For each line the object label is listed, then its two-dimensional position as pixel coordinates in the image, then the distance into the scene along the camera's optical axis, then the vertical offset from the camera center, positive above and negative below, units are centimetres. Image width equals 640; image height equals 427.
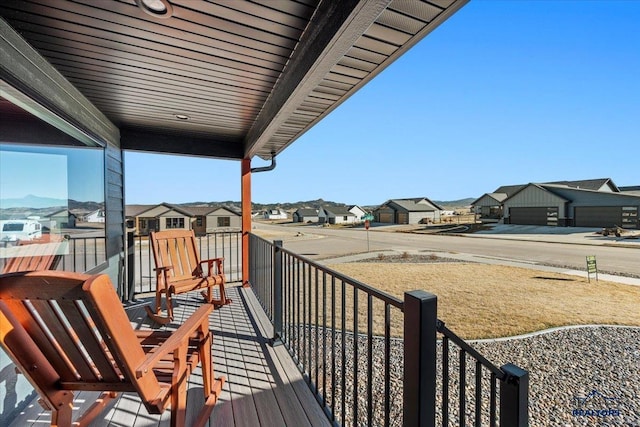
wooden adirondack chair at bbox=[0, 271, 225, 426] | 103 -53
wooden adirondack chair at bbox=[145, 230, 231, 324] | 325 -67
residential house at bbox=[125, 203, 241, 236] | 2467 -34
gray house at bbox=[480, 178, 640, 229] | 2123 +44
